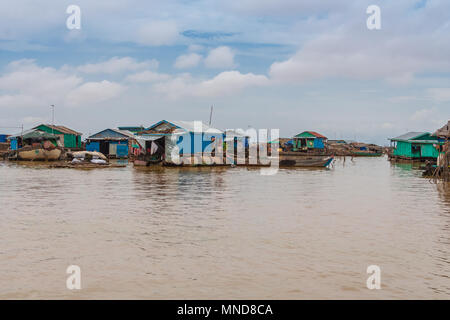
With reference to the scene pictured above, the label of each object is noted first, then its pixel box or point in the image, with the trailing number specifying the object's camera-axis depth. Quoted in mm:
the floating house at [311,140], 72500
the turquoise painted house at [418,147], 49844
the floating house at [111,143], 55469
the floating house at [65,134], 56375
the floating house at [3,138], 72156
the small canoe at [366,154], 80844
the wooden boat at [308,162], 40156
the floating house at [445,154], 25333
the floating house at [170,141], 37000
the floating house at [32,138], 53447
